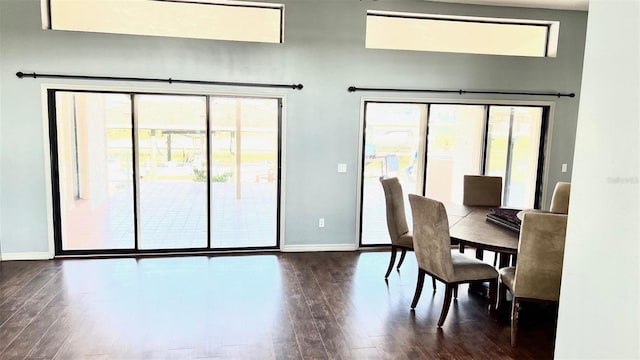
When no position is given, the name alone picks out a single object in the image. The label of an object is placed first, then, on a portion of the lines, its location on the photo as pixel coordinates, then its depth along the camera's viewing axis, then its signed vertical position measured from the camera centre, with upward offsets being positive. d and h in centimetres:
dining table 323 -67
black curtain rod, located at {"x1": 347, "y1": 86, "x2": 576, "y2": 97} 527 +76
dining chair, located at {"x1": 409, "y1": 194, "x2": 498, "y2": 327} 332 -85
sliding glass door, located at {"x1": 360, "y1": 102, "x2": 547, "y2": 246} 551 +1
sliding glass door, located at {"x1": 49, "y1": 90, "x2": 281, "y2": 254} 489 -35
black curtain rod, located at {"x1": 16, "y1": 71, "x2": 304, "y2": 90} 460 +69
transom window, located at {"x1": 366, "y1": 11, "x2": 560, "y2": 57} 539 +151
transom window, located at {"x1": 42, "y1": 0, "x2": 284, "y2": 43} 473 +141
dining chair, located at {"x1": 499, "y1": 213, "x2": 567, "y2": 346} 287 -73
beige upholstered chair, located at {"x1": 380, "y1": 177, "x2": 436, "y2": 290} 432 -68
